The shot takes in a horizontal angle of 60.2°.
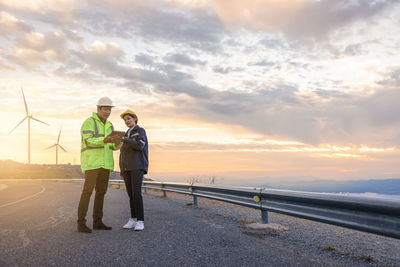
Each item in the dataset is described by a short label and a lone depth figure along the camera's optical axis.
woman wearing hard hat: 6.05
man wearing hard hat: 5.82
